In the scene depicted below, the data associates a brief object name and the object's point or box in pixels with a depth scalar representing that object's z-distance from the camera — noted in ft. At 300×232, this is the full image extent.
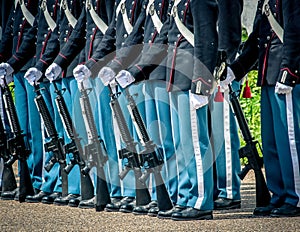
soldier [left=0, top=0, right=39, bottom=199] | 61.28
